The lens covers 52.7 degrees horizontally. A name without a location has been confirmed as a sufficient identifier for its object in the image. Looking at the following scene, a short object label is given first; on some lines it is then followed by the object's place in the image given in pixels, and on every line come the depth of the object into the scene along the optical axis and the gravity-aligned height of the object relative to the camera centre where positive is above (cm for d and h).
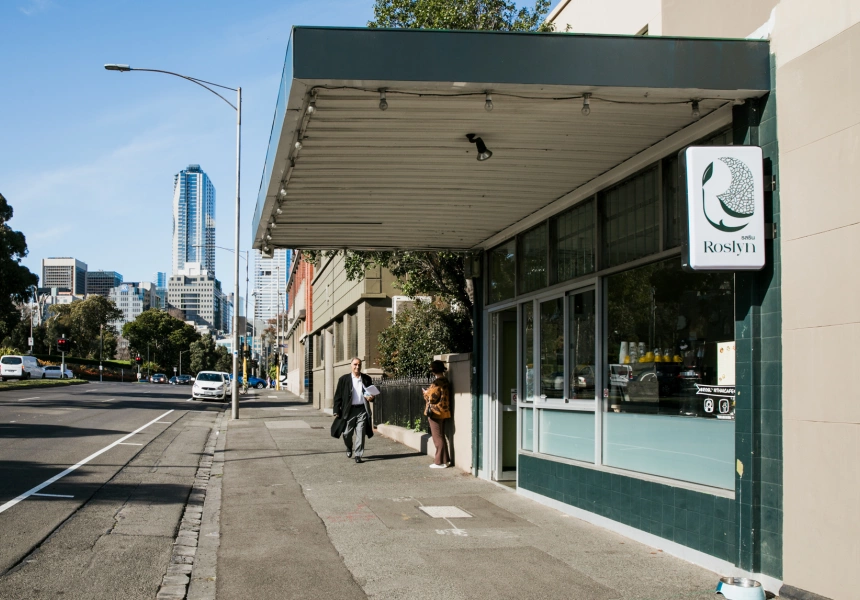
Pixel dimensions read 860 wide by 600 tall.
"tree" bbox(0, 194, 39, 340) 4466 +366
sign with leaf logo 620 +100
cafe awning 627 +187
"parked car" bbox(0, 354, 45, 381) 5702 -139
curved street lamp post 2734 +276
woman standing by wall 1368 -99
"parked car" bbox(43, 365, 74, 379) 6800 -208
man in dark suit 1443 -95
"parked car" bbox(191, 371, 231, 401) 4175 -197
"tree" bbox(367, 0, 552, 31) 1670 +662
